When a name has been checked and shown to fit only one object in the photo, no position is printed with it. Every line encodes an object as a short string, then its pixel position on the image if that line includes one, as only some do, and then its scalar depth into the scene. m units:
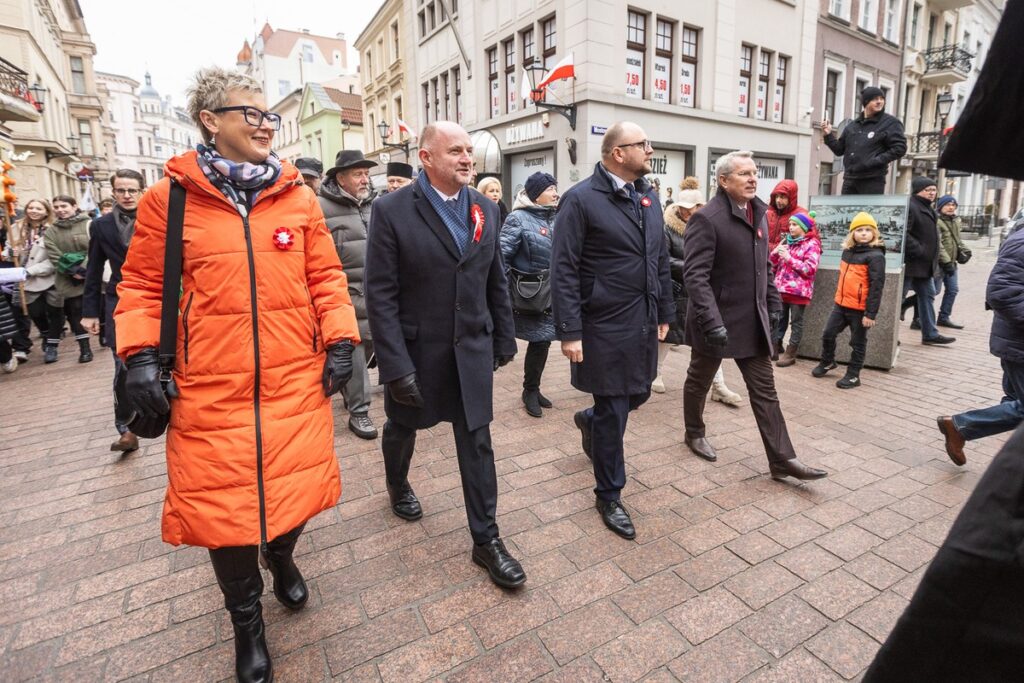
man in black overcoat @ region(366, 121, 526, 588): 2.78
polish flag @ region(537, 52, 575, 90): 13.95
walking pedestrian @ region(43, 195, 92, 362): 7.51
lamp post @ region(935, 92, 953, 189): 15.92
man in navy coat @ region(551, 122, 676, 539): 3.27
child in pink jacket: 6.55
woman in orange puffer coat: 2.07
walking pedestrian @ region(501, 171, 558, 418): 5.26
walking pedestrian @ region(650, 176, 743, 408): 5.53
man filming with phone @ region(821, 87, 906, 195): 7.09
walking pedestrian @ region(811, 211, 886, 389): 5.87
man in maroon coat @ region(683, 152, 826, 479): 3.79
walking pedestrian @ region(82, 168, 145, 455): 4.30
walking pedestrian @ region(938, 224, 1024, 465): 3.56
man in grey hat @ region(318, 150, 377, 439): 4.76
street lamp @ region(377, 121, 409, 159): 23.04
